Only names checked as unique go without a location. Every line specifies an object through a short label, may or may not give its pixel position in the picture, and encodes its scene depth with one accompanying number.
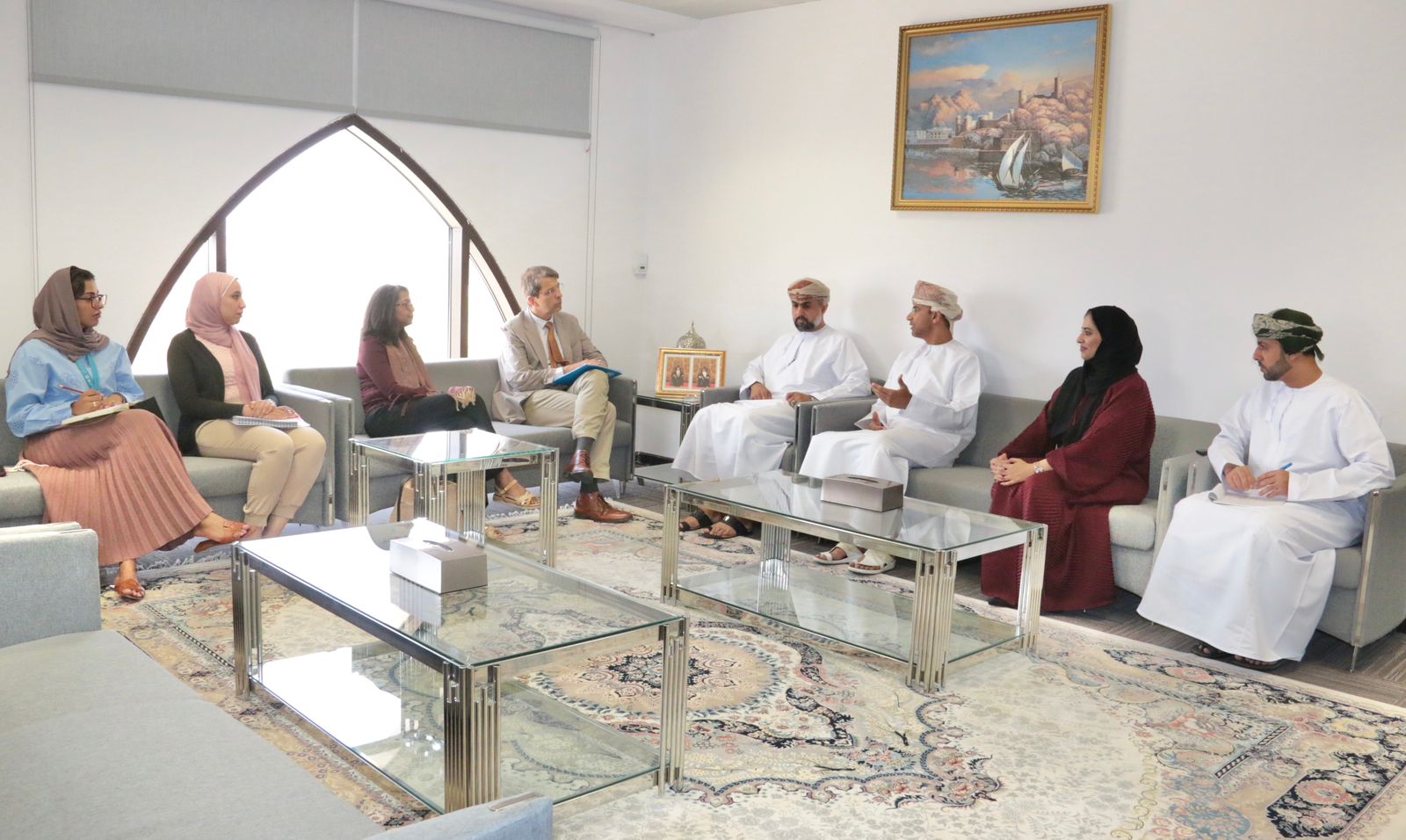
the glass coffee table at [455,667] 2.62
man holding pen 4.12
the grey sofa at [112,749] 1.90
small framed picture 6.97
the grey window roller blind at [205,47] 5.36
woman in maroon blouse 5.84
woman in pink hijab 5.07
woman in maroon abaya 4.78
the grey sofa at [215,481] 4.40
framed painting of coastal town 5.64
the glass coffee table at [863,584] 3.81
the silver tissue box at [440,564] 3.19
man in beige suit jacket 6.18
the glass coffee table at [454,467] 4.77
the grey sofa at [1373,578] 4.13
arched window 7.10
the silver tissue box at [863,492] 4.38
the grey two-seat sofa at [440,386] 5.50
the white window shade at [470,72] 6.46
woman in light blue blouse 4.55
